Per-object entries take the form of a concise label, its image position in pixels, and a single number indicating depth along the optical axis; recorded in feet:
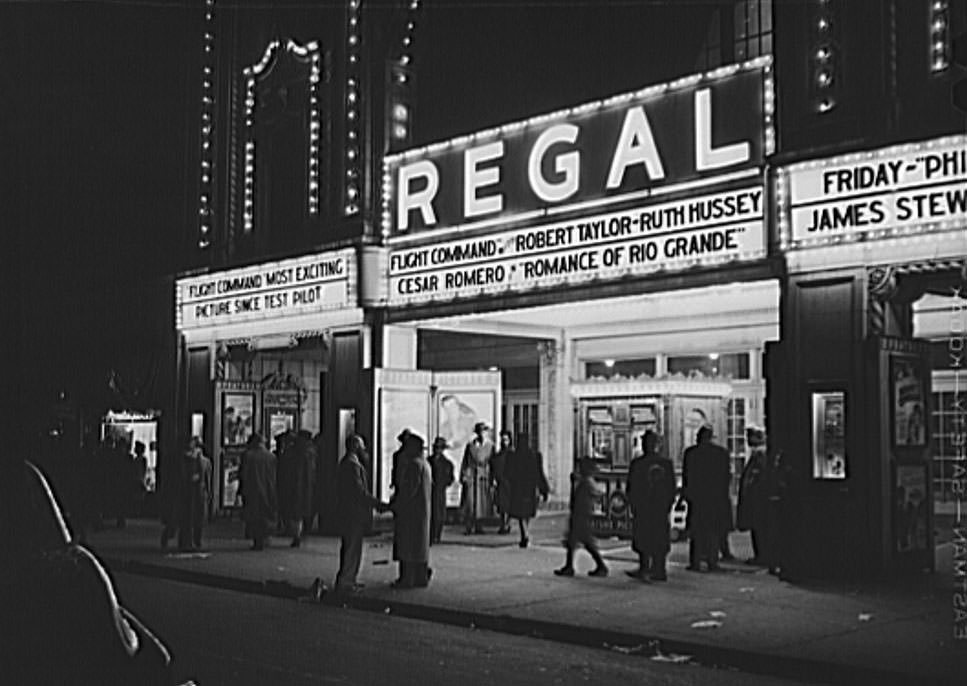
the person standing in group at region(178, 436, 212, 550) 57.88
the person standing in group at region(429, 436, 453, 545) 60.13
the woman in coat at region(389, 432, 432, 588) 45.09
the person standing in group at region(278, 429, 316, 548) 60.13
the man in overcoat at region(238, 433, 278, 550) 58.54
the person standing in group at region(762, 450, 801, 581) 46.26
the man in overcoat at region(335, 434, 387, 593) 44.01
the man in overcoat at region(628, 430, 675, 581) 46.44
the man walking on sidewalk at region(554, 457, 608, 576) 47.75
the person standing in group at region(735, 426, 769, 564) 48.06
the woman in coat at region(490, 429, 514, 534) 60.18
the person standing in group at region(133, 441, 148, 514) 77.97
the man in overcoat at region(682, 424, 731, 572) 48.60
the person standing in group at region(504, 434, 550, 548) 58.80
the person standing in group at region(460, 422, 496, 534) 64.69
